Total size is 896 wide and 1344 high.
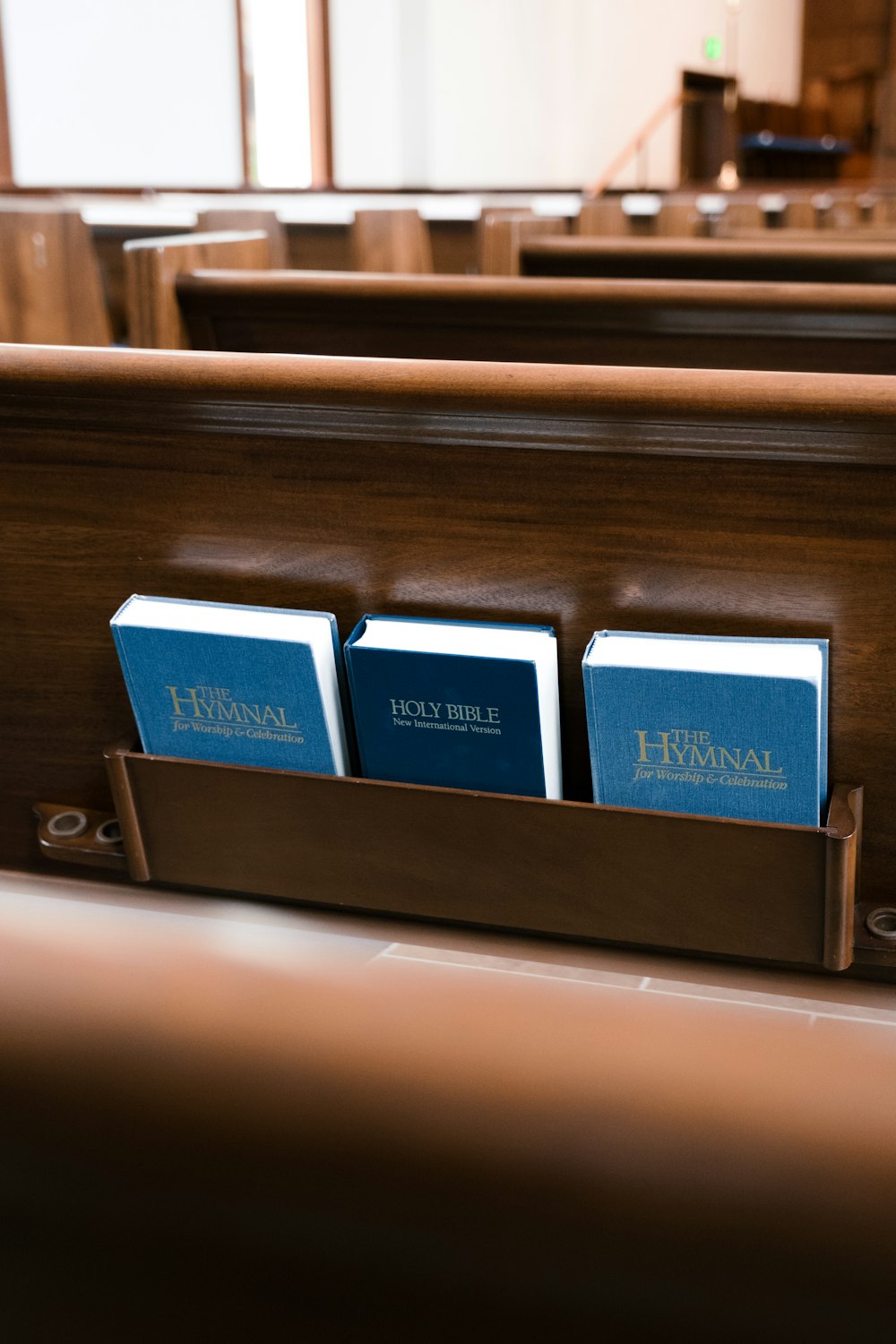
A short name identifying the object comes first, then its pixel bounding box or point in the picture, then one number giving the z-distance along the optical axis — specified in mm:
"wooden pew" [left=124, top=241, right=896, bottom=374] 1099
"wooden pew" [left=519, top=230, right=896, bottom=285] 1429
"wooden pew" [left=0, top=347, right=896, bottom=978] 622
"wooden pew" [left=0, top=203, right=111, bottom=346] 1822
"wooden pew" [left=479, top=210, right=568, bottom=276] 1718
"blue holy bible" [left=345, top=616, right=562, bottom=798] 646
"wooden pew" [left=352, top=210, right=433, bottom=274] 2078
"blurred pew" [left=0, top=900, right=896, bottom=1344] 494
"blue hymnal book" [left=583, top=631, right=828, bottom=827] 601
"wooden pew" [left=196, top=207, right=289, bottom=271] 2012
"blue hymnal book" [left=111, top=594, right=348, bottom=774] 678
